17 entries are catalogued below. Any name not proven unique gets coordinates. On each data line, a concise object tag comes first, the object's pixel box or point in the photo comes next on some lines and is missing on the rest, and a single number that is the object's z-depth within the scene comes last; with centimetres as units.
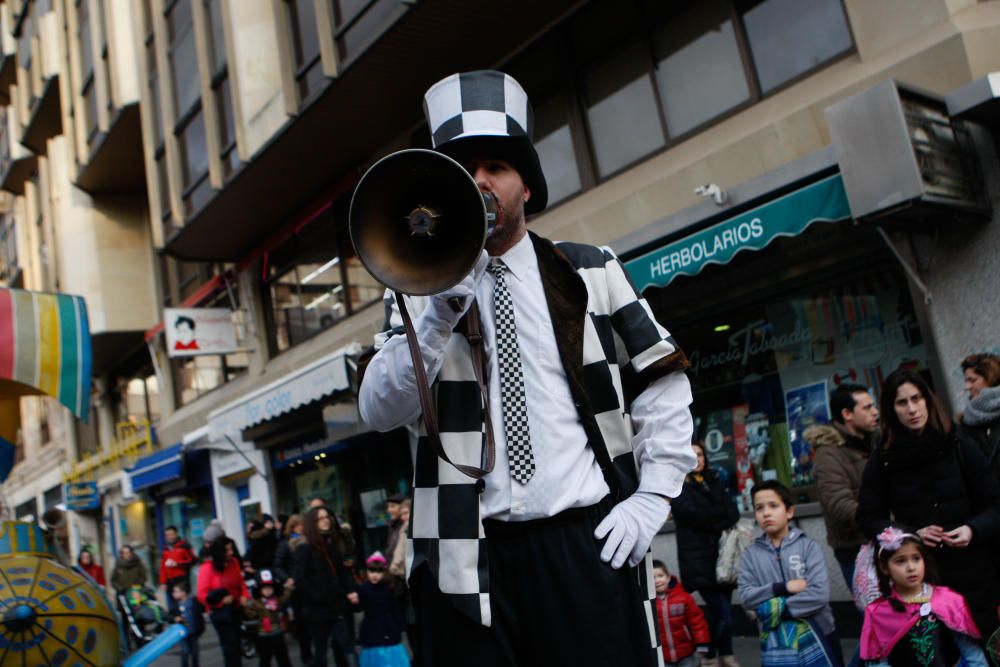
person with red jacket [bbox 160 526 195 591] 1242
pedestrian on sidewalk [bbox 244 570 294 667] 859
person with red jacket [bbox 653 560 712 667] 570
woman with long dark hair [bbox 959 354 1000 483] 440
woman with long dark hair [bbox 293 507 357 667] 818
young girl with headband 391
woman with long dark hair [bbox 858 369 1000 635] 410
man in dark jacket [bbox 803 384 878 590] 536
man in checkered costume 196
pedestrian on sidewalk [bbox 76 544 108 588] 1279
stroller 944
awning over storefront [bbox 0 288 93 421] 587
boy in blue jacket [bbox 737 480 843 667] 479
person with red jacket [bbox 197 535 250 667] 875
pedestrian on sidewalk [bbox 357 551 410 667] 736
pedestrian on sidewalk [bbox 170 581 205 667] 1029
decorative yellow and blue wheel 358
